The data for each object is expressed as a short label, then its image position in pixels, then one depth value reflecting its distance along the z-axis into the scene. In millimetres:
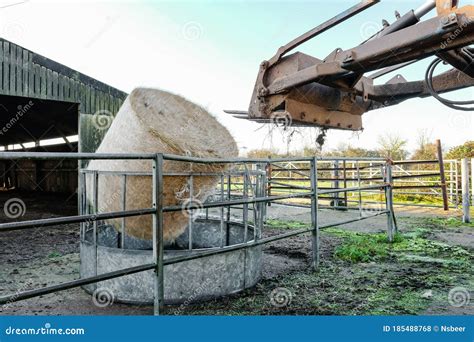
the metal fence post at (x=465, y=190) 7293
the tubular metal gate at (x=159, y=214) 1792
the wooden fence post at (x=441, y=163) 8547
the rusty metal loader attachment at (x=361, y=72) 2445
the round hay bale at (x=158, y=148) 2863
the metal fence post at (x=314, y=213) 3764
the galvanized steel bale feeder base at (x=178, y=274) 2869
